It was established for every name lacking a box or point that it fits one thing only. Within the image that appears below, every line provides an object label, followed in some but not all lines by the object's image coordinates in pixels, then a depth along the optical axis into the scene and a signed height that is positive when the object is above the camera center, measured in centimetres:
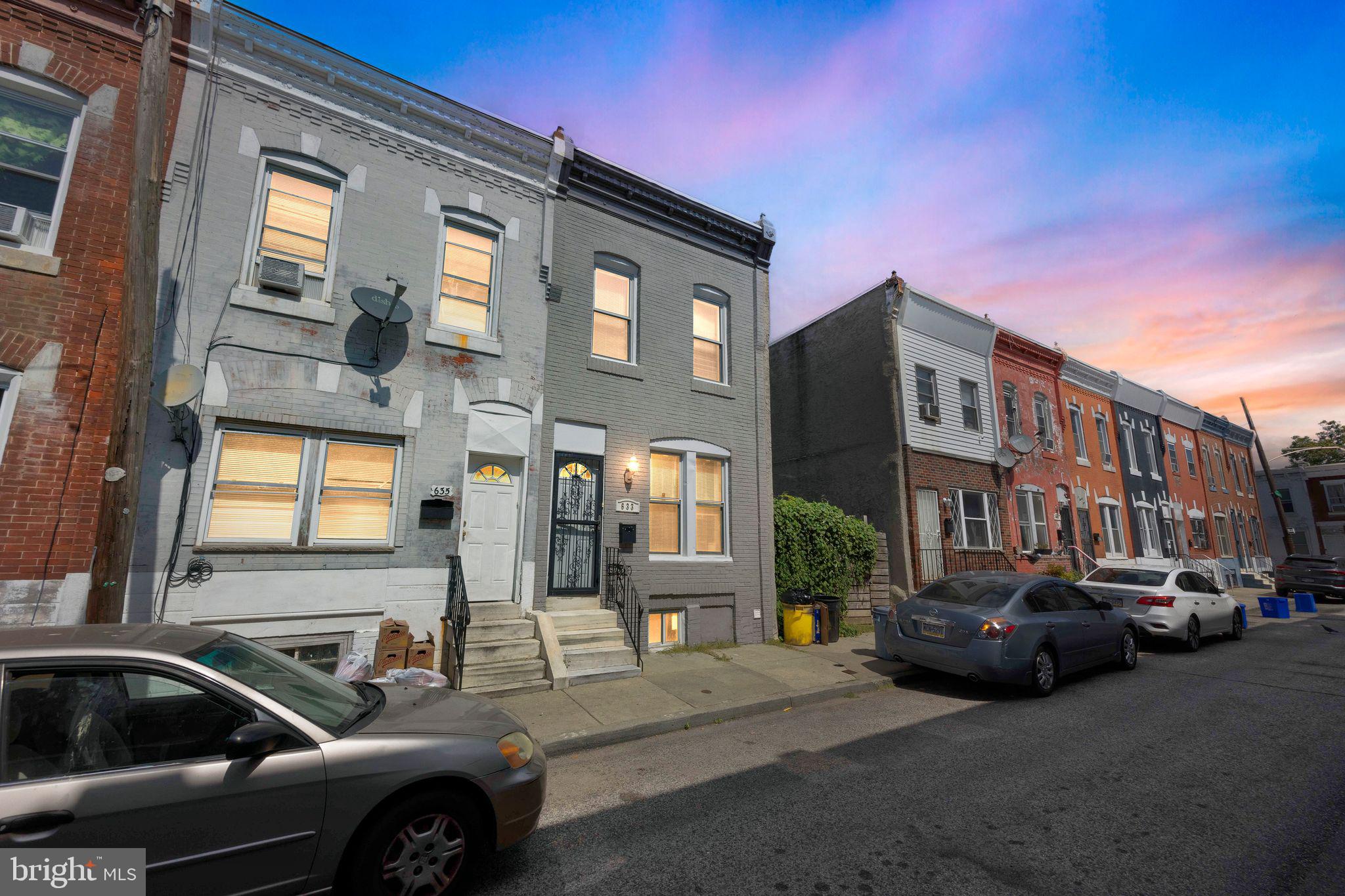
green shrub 1225 +8
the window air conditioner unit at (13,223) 659 +374
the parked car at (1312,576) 2012 -77
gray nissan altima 732 -104
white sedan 1060 -91
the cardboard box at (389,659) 751 -140
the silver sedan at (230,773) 248 -105
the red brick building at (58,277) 622 +314
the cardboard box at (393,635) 755 -110
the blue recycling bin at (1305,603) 1731 -146
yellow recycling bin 1096 -139
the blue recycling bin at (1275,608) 1634 -153
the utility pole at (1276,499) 2984 +290
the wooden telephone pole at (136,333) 526 +207
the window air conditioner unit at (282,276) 762 +364
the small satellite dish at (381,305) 787 +338
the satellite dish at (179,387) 659 +188
